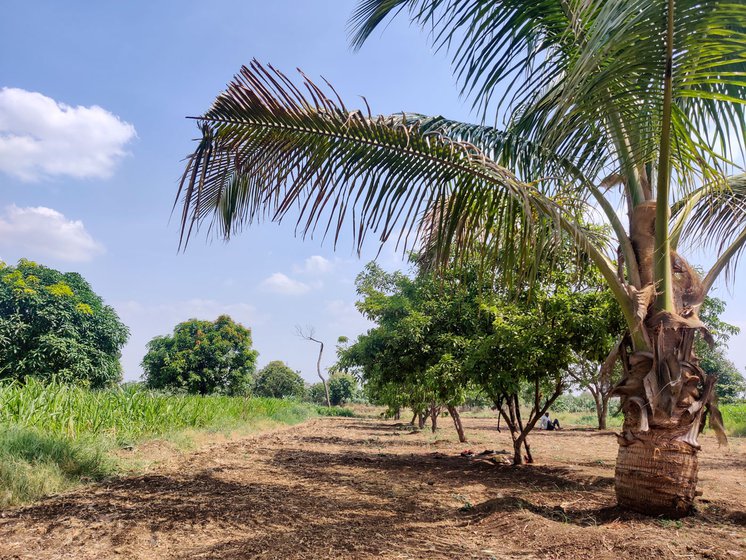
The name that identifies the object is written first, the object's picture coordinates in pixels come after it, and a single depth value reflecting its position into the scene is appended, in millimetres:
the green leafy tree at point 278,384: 54906
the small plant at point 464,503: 5432
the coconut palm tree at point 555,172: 4207
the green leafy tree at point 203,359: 27047
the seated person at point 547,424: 23906
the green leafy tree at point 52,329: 15859
